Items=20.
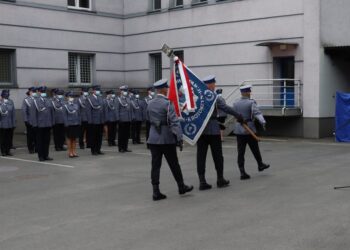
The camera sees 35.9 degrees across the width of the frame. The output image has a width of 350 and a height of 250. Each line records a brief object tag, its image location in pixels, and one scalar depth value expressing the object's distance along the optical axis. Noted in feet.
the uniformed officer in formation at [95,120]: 51.85
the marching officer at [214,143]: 32.35
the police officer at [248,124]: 35.96
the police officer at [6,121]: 51.39
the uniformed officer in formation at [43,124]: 47.91
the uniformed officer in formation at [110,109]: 55.57
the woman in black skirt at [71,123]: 49.75
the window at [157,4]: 81.87
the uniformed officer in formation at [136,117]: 58.54
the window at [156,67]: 84.23
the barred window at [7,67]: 70.64
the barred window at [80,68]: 79.46
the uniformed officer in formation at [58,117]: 53.98
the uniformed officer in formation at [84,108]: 53.26
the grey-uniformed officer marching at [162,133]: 29.14
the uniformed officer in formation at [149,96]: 59.63
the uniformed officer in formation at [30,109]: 48.55
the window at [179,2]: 78.80
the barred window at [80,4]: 78.59
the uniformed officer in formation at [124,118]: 53.83
